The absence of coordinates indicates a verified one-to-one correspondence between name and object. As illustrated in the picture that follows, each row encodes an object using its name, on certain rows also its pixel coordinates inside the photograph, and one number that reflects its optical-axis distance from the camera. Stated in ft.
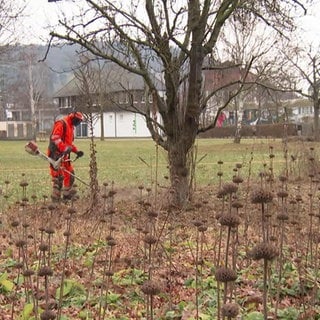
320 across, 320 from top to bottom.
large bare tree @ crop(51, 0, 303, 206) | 33.81
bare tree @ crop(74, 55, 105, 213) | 32.22
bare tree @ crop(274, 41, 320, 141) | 138.72
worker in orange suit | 36.01
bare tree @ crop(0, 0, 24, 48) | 86.74
